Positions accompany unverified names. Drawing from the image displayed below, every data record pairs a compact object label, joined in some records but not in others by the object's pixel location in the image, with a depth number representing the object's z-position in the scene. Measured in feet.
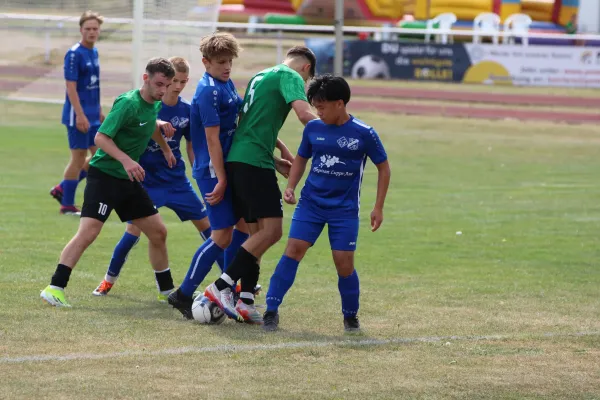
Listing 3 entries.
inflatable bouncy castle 291.99
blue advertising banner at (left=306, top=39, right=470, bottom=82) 249.14
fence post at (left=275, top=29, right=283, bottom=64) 237.45
